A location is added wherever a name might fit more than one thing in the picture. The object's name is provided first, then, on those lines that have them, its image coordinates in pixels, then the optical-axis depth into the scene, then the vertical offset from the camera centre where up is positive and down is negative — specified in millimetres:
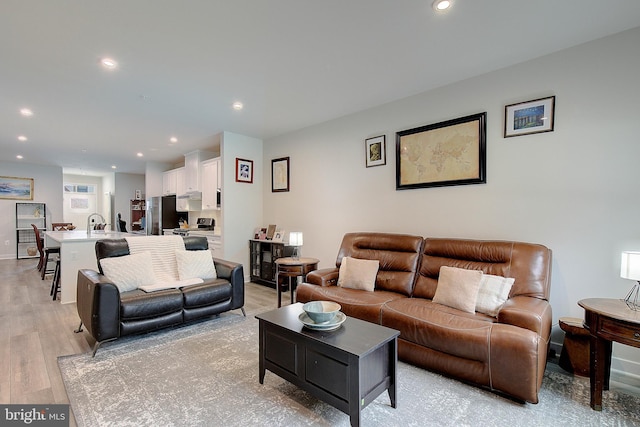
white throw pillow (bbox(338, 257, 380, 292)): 3198 -701
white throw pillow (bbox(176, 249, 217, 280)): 3436 -647
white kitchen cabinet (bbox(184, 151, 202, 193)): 6098 +831
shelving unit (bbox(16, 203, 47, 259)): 8086 -411
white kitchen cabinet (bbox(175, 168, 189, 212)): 6641 +403
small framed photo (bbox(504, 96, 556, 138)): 2617 +867
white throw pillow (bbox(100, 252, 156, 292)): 2957 -618
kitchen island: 4036 -689
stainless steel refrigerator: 6977 -88
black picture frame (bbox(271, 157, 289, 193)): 5133 +639
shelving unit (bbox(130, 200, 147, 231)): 9110 -97
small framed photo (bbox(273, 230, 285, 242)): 4926 -429
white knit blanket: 3354 -485
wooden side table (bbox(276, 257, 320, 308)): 3684 -729
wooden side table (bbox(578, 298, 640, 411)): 1752 -739
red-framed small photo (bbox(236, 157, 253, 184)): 5223 +722
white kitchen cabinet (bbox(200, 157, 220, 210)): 5477 +534
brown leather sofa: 1926 -821
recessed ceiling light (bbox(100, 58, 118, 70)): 2678 +1360
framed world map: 3023 +634
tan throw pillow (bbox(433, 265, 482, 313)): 2445 -667
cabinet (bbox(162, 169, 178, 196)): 7012 +679
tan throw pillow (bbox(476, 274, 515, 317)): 2379 -678
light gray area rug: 1769 -1254
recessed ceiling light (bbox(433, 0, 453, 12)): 1942 +1377
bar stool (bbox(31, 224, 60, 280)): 5940 -868
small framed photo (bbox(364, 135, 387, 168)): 3803 +785
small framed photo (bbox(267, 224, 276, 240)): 5113 -355
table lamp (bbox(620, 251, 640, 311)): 1853 -358
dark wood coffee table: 1636 -910
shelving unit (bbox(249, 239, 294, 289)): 4750 -805
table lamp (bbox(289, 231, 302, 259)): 4060 -392
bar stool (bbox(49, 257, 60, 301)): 4250 -1064
